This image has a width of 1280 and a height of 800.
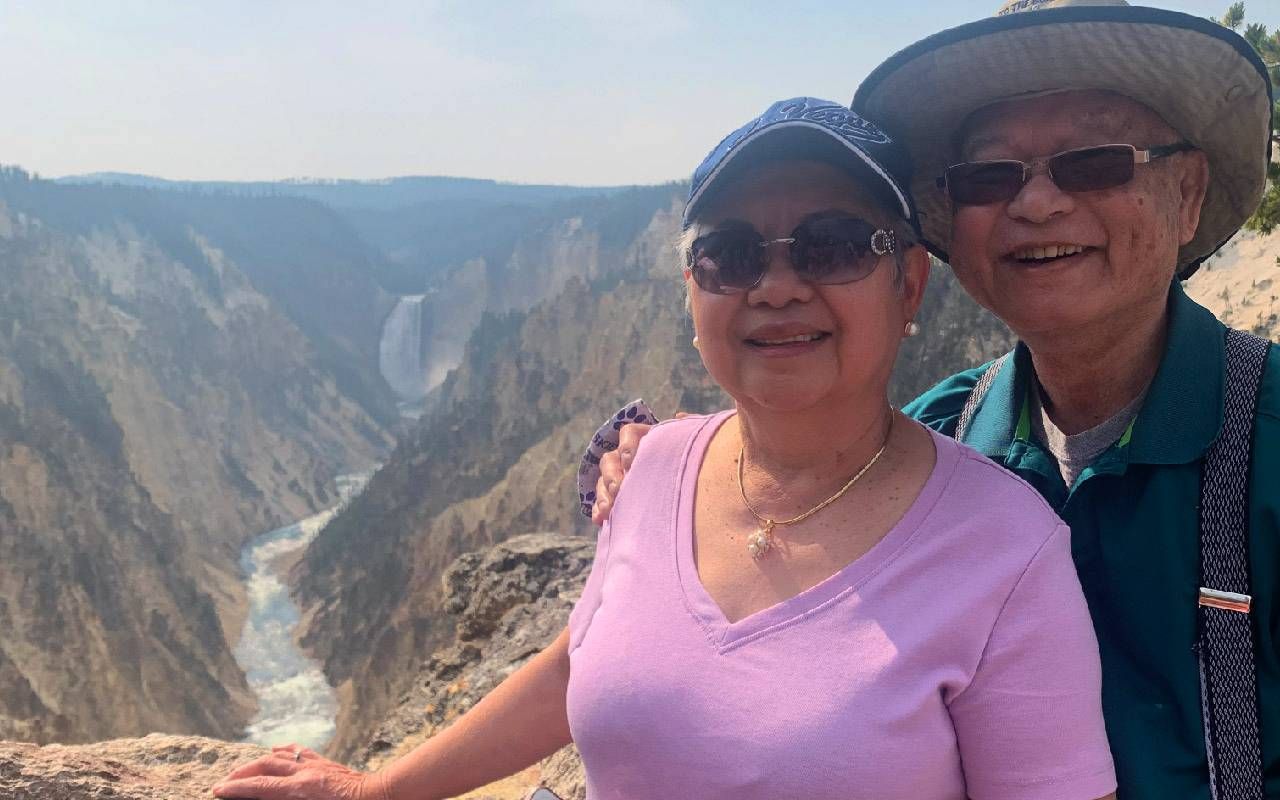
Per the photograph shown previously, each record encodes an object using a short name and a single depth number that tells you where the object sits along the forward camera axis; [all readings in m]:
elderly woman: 1.41
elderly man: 1.58
